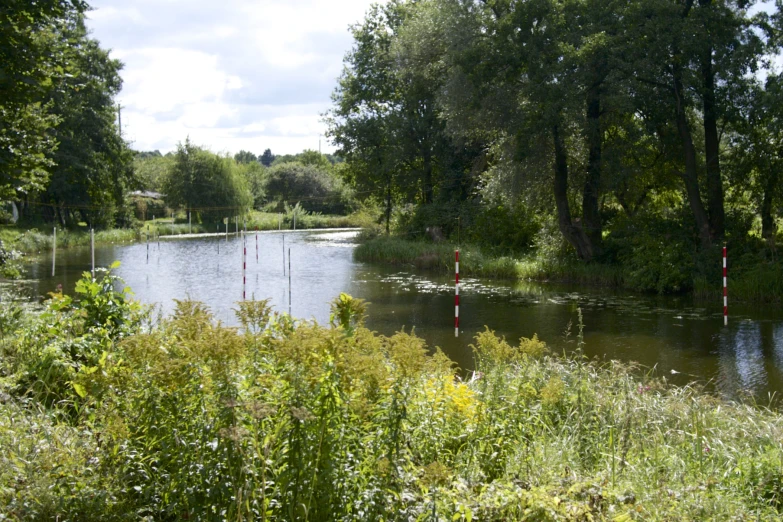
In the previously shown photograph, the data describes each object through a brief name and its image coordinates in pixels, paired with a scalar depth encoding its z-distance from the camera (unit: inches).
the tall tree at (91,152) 1392.7
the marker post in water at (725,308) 542.6
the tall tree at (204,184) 2207.2
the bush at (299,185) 2913.4
